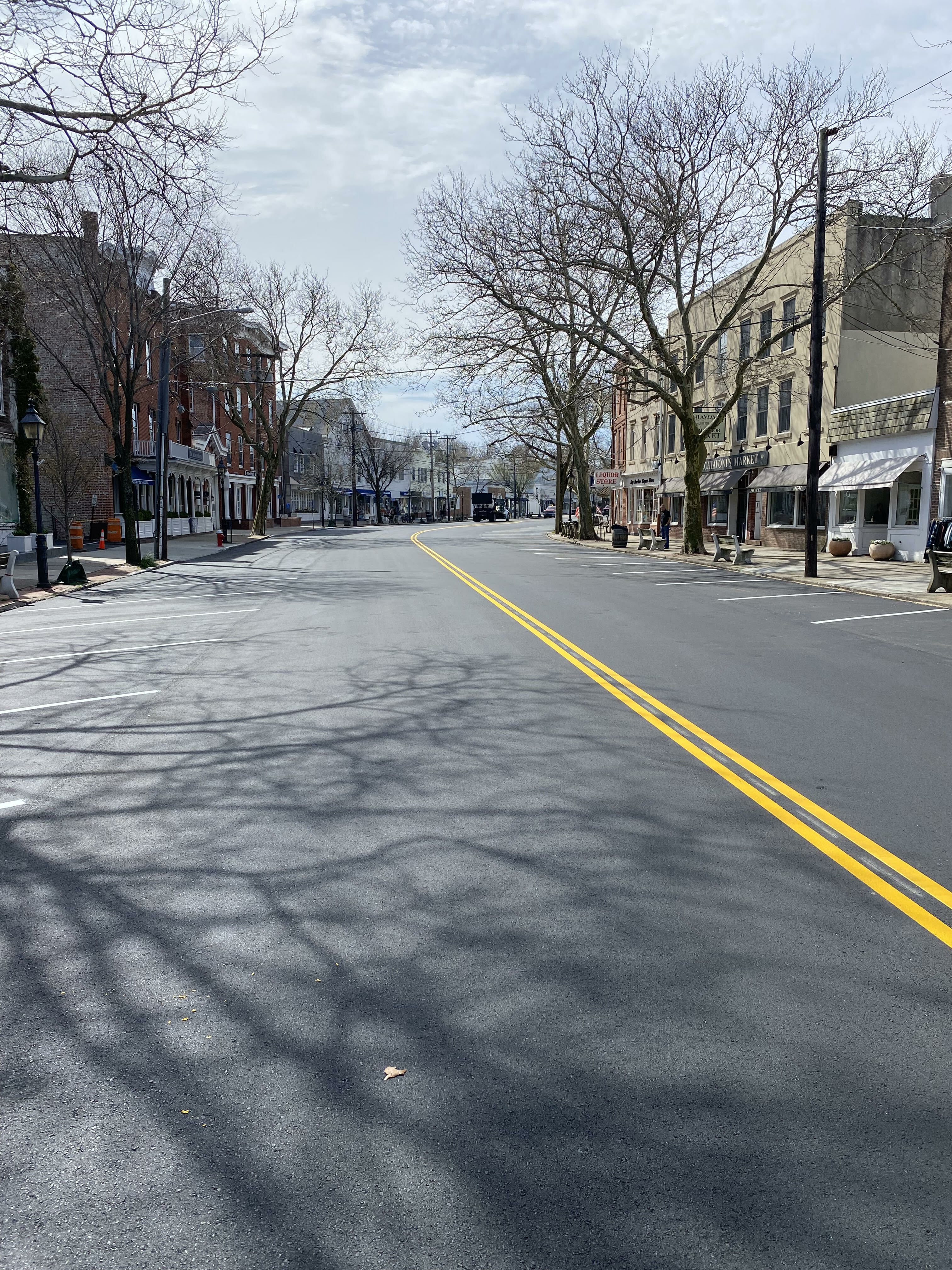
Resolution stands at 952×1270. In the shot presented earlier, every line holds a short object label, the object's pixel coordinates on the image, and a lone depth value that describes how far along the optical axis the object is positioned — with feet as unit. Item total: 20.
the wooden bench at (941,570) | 62.90
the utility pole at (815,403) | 72.23
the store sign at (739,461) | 120.05
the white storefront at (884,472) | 87.81
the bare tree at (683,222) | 87.04
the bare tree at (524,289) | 92.32
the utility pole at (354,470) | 265.34
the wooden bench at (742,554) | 89.81
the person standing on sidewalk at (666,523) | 123.95
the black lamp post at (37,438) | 64.28
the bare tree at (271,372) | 157.07
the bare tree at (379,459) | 321.73
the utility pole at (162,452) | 88.74
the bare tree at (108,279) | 75.82
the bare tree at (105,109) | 37.11
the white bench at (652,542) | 122.72
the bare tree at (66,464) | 108.88
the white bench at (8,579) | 59.41
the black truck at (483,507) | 338.95
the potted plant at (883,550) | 92.32
